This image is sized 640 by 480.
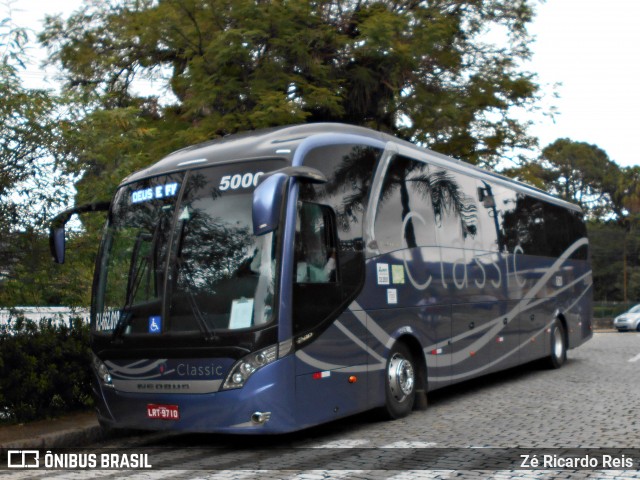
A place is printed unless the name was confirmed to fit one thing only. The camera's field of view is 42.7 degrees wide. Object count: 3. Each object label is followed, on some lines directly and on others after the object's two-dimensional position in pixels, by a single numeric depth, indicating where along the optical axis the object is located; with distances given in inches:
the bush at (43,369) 376.2
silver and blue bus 316.5
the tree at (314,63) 650.8
